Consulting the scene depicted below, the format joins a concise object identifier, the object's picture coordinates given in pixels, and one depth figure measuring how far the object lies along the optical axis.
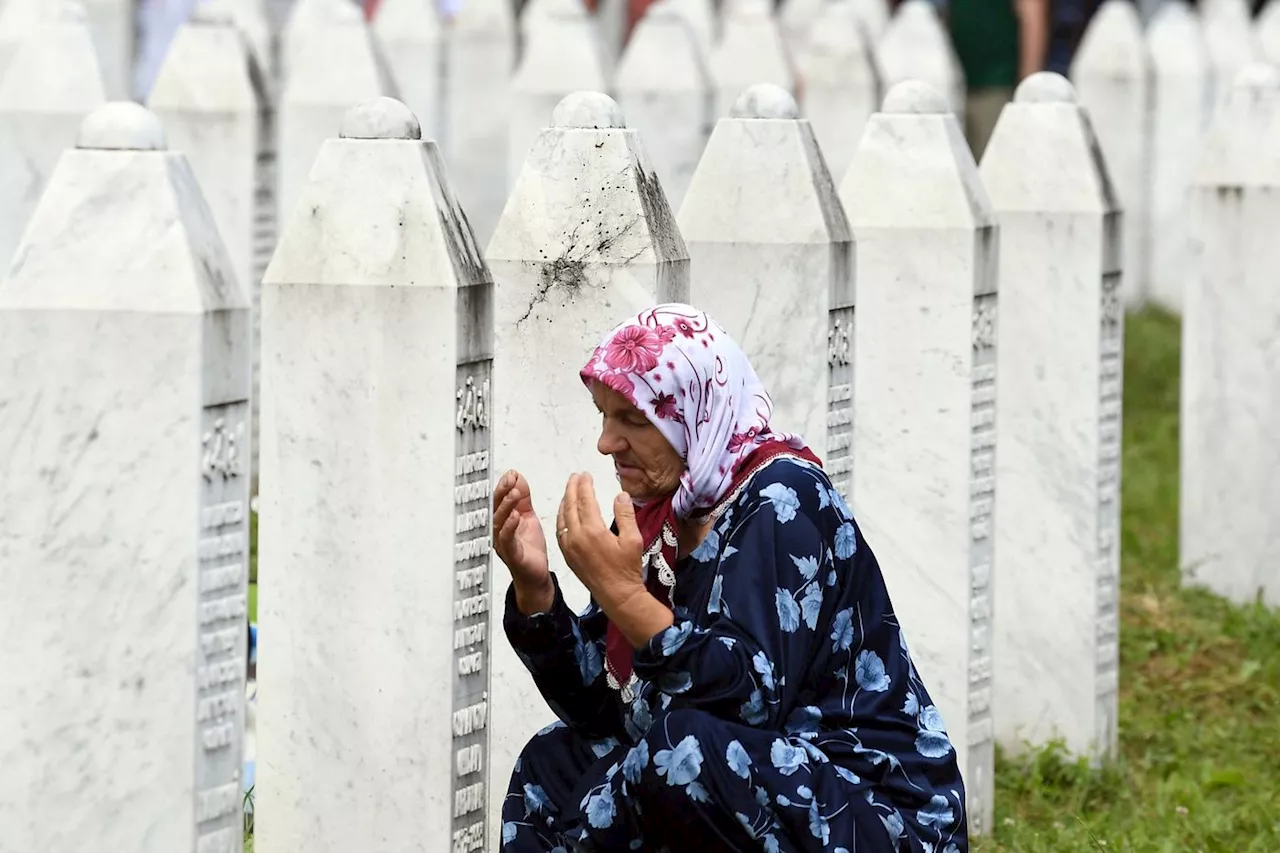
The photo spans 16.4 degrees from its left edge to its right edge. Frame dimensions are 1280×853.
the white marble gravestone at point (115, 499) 6.87
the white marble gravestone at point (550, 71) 18.85
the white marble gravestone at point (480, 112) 20.96
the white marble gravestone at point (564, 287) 8.44
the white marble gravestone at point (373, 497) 7.70
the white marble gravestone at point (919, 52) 25.42
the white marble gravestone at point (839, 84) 22.05
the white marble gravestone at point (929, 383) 10.56
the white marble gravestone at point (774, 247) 9.58
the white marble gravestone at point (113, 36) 19.07
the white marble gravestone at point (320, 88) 16.15
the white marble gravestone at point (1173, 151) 26.48
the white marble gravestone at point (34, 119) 13.62
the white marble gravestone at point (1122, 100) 26.44
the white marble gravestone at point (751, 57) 23.09
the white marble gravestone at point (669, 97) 19.11
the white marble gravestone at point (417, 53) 21.06
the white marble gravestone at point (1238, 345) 15.00
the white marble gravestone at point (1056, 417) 11.87
